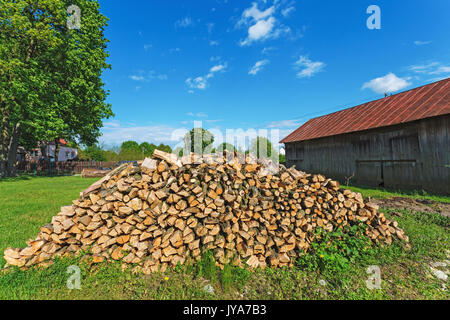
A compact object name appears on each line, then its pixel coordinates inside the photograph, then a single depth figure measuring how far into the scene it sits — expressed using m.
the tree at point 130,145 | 84.78
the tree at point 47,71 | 13.98
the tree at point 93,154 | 40.50
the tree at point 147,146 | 81.99
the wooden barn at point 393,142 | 9.04
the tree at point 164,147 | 74.88
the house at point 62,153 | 38.38
